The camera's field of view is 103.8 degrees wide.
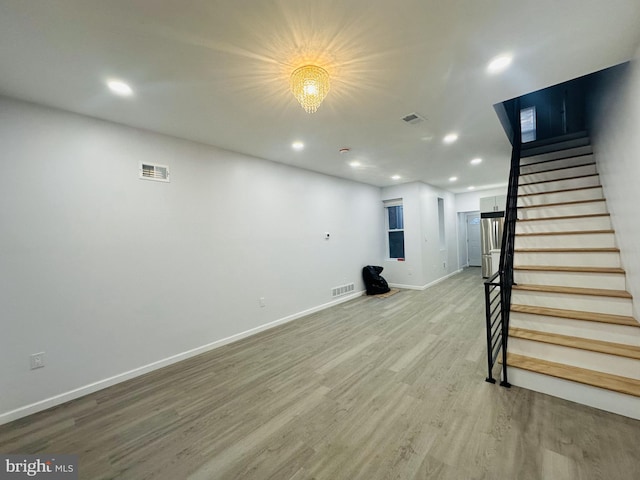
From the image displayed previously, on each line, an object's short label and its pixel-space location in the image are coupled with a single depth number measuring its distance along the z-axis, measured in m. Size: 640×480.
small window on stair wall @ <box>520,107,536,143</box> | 5.93
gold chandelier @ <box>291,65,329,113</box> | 1.97
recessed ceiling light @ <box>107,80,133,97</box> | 2.11
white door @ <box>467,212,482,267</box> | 9.46
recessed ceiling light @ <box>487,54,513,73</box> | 1.98
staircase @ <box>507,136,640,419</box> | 2.07
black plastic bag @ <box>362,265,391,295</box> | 6.15
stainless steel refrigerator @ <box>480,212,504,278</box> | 6.76
